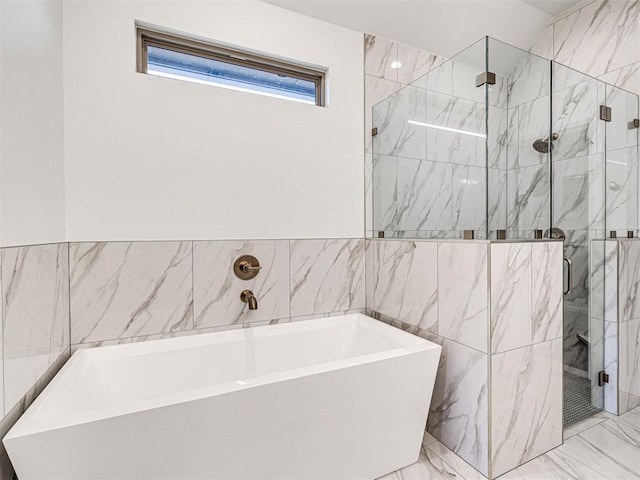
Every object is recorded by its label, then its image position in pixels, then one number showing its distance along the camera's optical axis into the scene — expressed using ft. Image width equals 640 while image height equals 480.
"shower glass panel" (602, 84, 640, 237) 7.15
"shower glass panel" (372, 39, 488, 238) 5.65
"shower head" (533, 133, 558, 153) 5.88
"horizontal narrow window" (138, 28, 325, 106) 6.41
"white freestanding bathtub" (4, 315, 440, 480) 3.53
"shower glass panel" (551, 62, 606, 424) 6.31
